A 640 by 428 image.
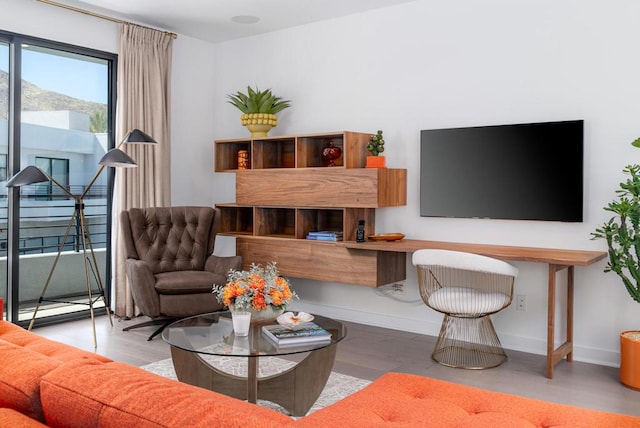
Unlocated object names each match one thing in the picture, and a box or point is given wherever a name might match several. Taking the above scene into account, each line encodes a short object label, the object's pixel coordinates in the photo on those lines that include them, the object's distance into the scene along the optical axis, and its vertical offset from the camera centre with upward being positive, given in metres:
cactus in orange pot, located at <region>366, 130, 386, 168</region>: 4.68 +0.35
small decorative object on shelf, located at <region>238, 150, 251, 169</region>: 5.60 +0.33
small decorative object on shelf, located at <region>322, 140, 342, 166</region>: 4.97 +0.34
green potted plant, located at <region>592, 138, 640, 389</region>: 3.46 -0.34
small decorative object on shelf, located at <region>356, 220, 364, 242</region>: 4.69 -0.30
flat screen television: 4.00 +0.18
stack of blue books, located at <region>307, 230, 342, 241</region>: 4.84 -0.34
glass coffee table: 2.78 -0.88
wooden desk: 3.59 -0.38
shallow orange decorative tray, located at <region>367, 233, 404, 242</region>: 4.63 -0.33
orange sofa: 1.00 -0.38
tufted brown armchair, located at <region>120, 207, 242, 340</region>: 4.47 -0.56
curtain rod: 4.73 +1.52
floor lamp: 4.05 +0.11
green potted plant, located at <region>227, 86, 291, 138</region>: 5.36 +0.77
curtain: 5.24 +0.65
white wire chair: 3.67 -0.68
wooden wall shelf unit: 4.66 -0.07
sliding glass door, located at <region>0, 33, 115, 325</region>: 4.70 +0.19
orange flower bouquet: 2.87 -0.49
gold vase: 5.36 +0.66
